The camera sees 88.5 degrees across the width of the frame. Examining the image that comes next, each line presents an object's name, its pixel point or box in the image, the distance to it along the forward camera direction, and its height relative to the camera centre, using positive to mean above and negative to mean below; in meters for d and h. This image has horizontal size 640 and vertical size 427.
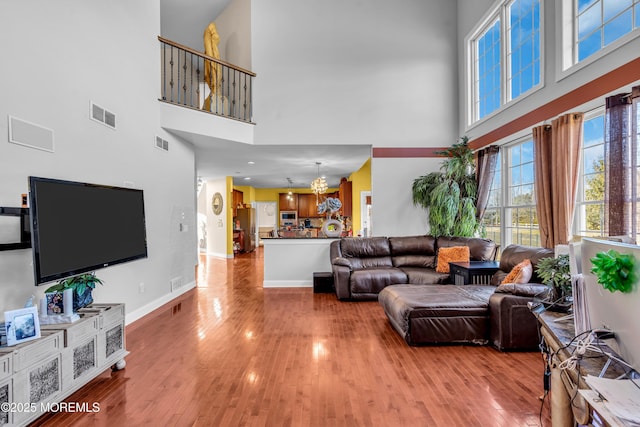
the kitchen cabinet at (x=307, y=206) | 14.35 +0.10
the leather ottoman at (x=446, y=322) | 3.24 -1.14
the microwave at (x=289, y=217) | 14.33 -0.41
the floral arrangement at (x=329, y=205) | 6.94 +0.06
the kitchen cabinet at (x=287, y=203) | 14.34 +0.24
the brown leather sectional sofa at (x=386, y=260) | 5.05 -0.90
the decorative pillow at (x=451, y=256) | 5.05 -0.77
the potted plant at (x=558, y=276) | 2.18 -0.49
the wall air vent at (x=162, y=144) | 4.69 +0.97
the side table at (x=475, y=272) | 4.32 -0.88
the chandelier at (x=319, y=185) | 9.00 +0.64
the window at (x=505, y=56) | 4.37 +2.28
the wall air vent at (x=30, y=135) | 2.47 +0.61
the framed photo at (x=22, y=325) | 1.92 -0.69
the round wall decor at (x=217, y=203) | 10.29 +0.20
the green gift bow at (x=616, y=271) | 0.97 -0.20
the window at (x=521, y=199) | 4.55 +0.11
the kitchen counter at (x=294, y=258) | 6.16 -0.94
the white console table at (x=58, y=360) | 1.83 -0.99
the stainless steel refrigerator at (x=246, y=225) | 11.65 -0.60
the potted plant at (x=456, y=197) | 5.49 +0.17
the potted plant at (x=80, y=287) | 2.47 -0.58
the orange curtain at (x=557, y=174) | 3.53 +0.35
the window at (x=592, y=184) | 3.45 +0.23
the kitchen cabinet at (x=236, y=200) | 11.61 +0.35
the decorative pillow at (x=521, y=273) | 3.34 -0.70
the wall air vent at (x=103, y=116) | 3.37 +1.02
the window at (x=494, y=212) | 5.30 -0.10
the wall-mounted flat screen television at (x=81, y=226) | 2.24 -0.13
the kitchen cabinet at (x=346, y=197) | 10.38 +0.35
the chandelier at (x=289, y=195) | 13.67 +0.58
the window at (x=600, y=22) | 3.01 +1.80
